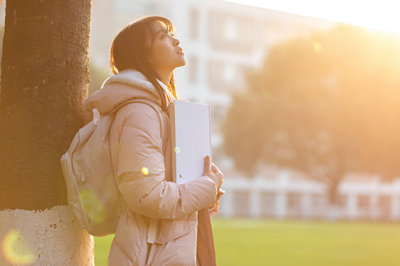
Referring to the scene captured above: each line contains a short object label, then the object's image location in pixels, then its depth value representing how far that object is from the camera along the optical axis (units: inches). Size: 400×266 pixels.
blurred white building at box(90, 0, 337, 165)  1892.2
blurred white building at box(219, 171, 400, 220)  1983.3
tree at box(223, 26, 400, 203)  1137.4
